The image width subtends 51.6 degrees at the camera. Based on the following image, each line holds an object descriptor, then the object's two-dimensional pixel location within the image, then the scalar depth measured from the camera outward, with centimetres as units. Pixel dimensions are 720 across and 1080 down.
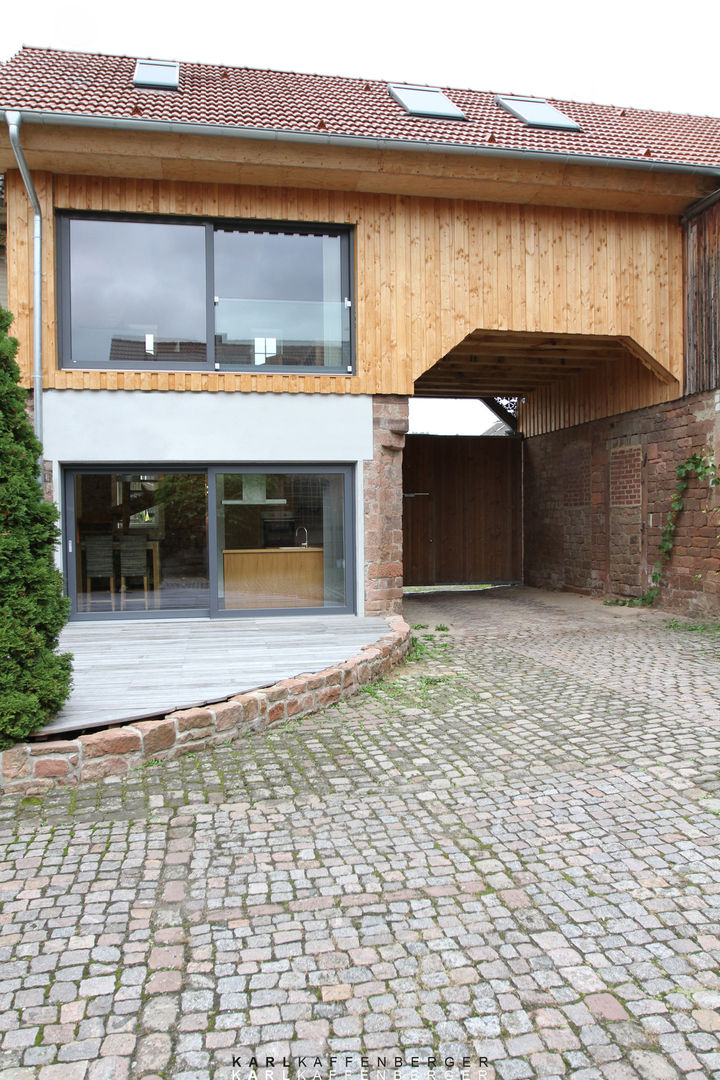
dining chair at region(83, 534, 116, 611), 837
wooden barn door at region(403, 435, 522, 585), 1487
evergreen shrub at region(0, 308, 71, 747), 394
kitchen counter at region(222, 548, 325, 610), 868
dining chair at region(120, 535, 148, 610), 844
